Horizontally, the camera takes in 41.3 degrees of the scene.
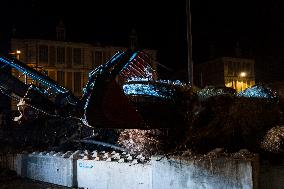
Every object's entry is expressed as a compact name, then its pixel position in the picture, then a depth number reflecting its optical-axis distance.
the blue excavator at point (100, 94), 6.81
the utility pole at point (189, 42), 14.20
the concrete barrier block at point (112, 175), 10.38
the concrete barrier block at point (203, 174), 8.13
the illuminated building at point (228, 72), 43.53
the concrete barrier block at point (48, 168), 12.83
